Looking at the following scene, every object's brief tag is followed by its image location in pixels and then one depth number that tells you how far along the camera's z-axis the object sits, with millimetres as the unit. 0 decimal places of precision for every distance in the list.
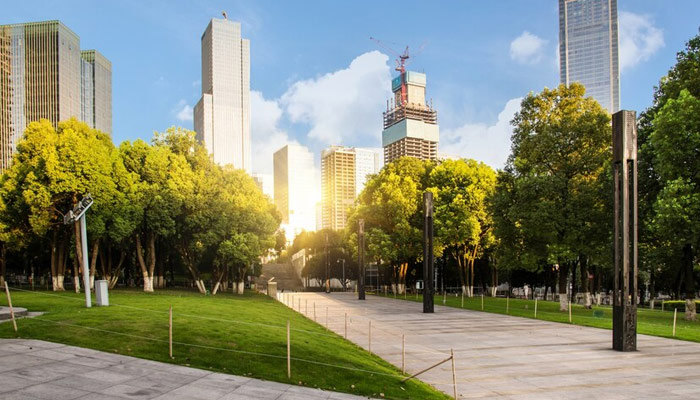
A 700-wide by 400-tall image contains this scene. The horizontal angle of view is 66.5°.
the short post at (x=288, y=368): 12512
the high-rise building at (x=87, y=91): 188250
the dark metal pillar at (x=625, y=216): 20156
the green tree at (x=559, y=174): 33719
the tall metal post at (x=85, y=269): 22320
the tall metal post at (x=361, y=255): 50750
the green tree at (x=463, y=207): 50188
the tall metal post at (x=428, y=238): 37312
